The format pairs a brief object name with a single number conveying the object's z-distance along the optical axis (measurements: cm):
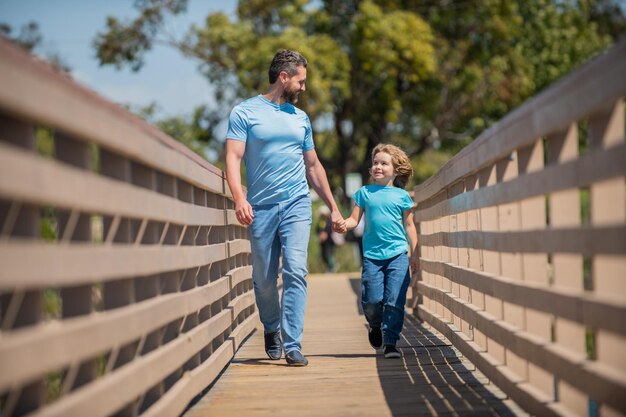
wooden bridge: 703
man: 1603
